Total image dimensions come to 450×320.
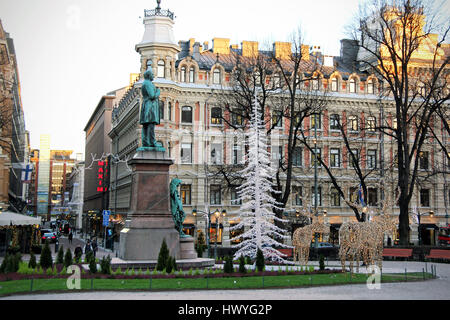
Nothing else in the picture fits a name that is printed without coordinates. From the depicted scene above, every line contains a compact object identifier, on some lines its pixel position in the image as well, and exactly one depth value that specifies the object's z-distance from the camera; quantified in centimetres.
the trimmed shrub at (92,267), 2066
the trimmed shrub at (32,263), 2236
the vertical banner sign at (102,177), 5798
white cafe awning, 3781
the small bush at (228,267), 2212
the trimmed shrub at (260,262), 2400
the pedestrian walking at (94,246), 3992
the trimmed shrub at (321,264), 2483
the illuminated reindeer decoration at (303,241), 2750
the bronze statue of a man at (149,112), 2431
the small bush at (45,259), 2241
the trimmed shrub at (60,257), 2442
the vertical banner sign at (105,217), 5038
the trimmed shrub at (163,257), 2111
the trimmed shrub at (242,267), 2250
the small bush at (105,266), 2055
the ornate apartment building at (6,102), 5147
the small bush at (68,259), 2312
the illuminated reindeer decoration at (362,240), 2302
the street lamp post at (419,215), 5333
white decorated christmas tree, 2930
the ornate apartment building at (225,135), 5322
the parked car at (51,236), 5948
